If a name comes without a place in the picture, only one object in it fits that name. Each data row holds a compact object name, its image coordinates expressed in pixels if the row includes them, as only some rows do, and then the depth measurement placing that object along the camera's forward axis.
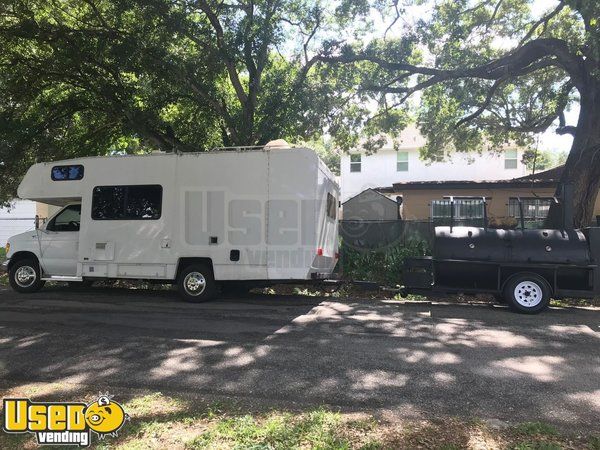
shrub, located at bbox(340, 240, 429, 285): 12.67
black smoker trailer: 9.07
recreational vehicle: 9.28
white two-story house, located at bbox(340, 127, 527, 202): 27.36
